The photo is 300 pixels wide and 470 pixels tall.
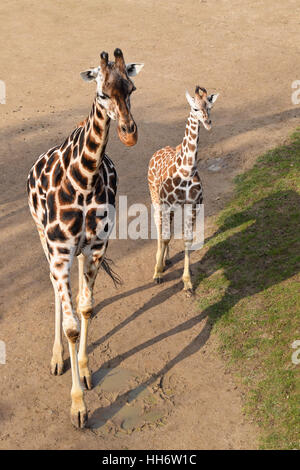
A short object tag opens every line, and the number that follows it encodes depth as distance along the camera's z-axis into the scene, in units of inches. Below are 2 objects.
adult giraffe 289.7
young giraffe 420.8
